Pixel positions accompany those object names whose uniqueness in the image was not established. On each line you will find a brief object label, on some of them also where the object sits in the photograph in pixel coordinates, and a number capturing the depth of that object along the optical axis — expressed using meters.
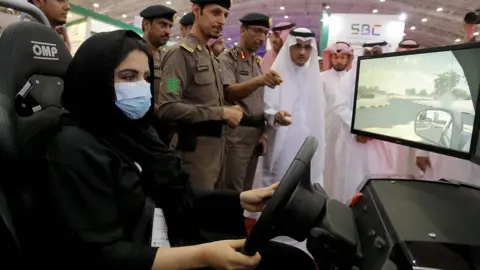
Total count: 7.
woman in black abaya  1.04
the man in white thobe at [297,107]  3.26
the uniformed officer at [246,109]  3.07
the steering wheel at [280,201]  0.91
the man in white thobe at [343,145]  3.40
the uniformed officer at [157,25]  3.29
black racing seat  1.10
